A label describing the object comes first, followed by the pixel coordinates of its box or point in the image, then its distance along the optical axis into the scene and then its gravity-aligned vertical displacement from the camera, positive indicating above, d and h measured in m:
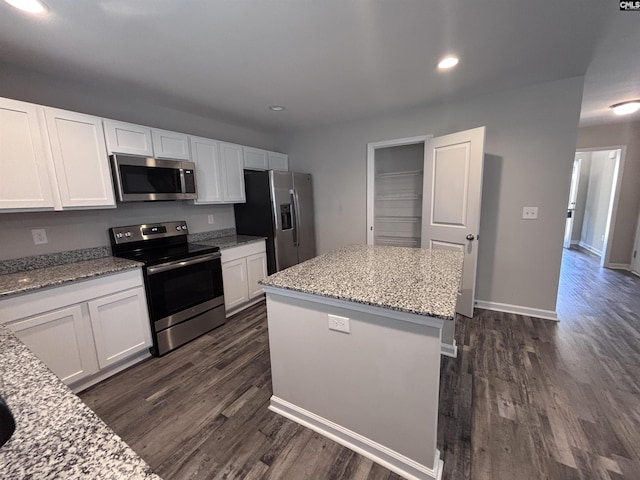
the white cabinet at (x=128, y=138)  2.22 +0.59
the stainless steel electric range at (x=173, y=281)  2.29 -0.70
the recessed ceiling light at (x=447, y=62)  2.04 +1.05
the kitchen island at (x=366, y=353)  1.23 -0.80
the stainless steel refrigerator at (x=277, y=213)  3.39 -0.15
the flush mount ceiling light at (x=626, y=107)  3.13 +1.02
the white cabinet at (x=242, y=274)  2.96 -0.84
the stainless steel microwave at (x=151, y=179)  2.27 +0.25
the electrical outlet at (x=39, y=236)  2.09 -0.22
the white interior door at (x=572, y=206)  6.20 -0.30
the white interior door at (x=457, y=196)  2.68 +0.00
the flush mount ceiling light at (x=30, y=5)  1.32 +1.03
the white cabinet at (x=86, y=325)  1.67 -0.83
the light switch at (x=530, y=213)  2.77 -0.19
